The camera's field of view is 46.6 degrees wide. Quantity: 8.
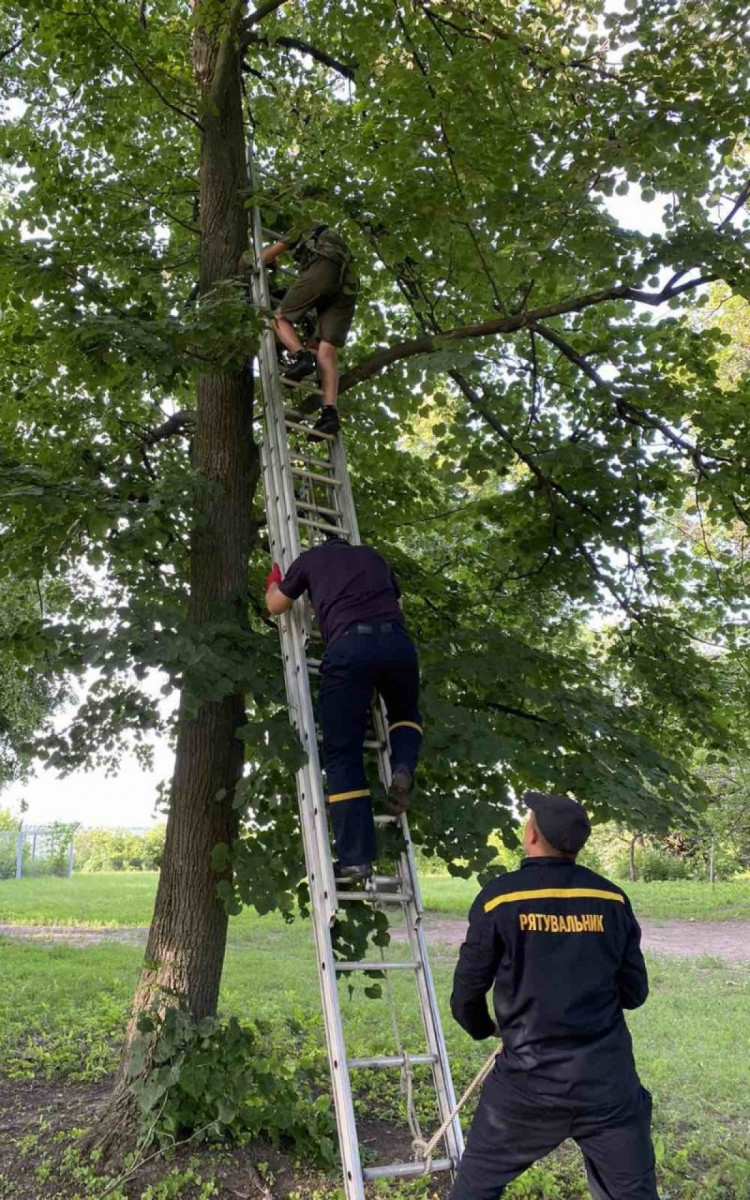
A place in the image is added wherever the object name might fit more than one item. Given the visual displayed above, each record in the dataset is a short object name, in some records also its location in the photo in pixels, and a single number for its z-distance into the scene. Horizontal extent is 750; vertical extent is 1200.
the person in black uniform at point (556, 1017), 2.63
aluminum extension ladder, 3.32
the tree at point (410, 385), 4.62
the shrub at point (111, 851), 30.41
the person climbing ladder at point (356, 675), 3.56
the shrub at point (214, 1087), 4.50
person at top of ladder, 5.38
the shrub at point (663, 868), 24.81
